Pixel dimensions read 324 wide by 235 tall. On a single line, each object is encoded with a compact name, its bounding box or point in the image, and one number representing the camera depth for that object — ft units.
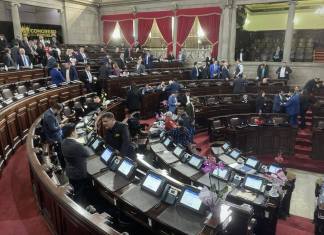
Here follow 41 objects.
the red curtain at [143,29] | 58.40
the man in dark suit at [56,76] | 28.68
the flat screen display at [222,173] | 16.51
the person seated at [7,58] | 29.96
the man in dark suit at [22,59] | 31.63
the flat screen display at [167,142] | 20.96
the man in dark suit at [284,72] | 42.96
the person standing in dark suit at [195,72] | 42.98
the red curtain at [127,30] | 60.75
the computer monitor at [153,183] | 11.70
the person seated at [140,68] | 39.88
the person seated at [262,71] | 44.52
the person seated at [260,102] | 33.63
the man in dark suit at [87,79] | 32.73
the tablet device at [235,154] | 22.05
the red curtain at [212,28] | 50.98
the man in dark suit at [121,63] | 41.67
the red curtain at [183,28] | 53.78
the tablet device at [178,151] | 18.89
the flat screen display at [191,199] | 10.57
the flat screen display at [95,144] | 16.42
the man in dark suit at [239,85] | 37.91
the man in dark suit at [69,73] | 30.79
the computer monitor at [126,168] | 13.14
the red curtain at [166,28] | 56.24
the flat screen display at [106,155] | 14.57
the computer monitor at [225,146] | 23.39
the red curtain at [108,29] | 62.75
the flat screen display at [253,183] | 15.56
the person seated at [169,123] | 23.68
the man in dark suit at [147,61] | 47.26
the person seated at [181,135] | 23.61
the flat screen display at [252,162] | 20.30
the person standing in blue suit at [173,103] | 30.42
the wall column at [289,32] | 44.70
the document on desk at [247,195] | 14.84
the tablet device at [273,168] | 19.37
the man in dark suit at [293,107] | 31.24
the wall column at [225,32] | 48.88
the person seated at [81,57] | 38.52
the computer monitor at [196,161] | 17.28
